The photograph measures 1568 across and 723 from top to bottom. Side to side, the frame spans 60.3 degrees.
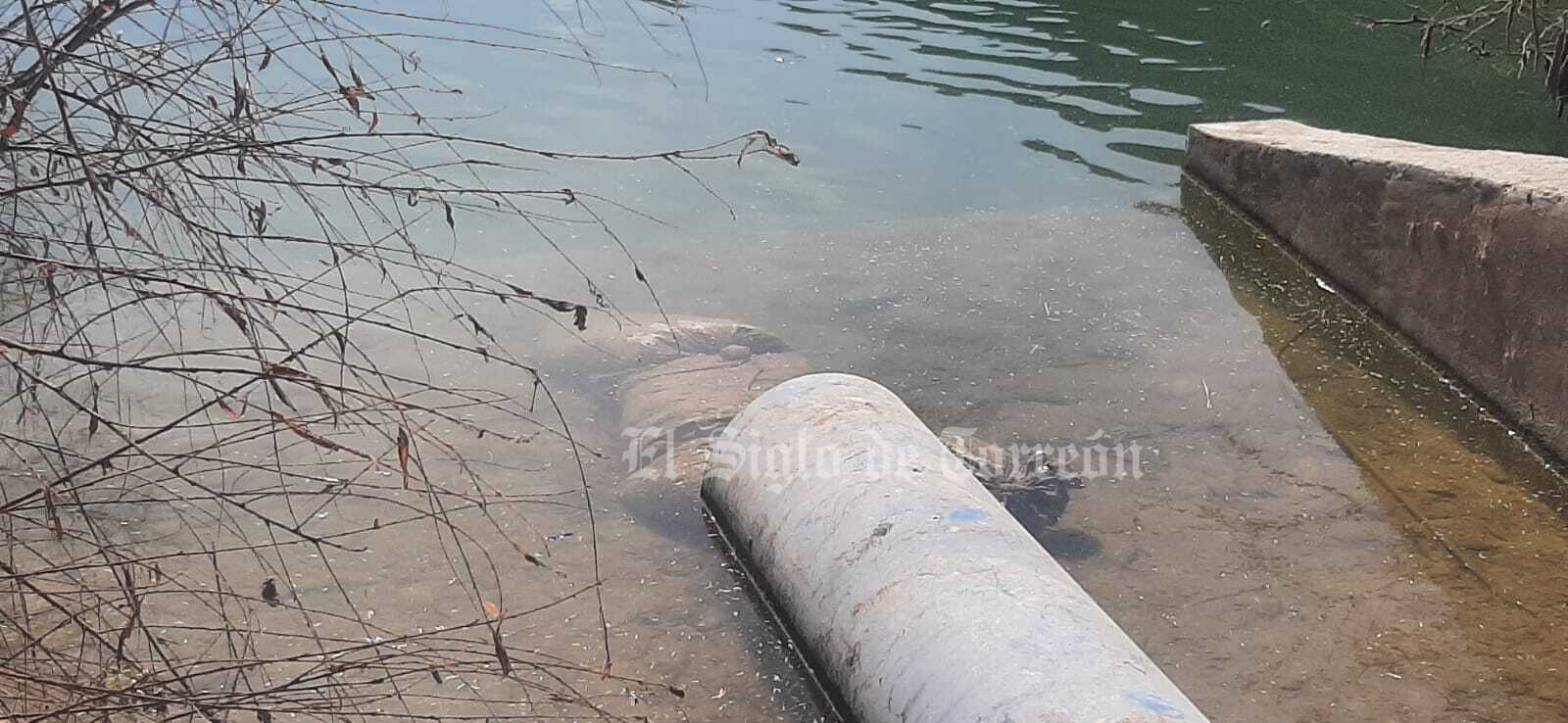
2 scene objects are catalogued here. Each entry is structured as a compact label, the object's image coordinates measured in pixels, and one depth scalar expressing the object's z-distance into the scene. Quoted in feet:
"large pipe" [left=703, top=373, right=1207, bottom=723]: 10.45
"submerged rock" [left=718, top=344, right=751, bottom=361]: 20.02
